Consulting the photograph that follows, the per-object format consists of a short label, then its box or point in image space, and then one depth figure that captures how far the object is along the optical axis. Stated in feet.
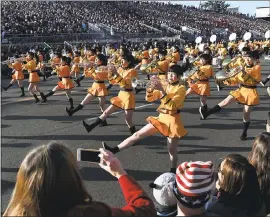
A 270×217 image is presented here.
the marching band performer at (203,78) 29.43
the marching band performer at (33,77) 37.45
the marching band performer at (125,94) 22.82
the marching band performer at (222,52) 68.44
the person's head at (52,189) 5.83
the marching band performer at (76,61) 44.81
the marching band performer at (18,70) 41.52
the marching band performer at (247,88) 22.41
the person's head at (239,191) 8.45
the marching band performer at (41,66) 48.94
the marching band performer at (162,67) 37.04
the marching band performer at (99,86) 27.66
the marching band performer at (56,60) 38.31
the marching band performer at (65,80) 33.37
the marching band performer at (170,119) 16.96
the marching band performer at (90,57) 43.20
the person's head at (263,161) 9.73
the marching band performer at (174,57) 45.68
